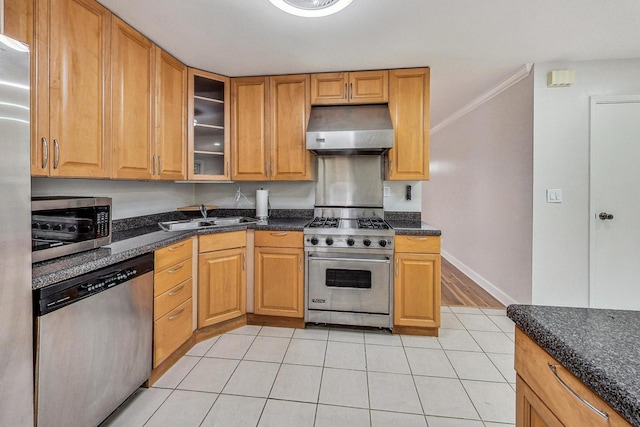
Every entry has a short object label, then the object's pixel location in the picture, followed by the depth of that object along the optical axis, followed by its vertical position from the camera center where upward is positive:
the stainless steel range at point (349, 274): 2.48 -0.55
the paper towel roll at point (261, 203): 3.01 +0.07
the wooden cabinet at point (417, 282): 2.43 -0.59
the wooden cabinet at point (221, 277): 2.39 -0.57
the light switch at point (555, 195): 2.60 +0.15
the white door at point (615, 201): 2.49 +0.10
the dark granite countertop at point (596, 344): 0.50 -0.29
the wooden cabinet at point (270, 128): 2.82 +0.81
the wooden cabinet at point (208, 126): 2.68 +0.80
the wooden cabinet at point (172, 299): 1.86 -0.62
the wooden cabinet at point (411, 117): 2.69 +0.87
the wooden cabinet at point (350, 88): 2.72 +1.17
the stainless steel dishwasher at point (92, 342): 1.17 -0.63
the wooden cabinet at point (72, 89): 1.42 +0.64
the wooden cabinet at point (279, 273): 2.58 -0.56
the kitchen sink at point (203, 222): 2.47 -0.12
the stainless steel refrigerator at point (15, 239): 0.98 -0.11
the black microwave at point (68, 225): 1.31 -0.08
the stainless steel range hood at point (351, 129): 2.53 +0.73
